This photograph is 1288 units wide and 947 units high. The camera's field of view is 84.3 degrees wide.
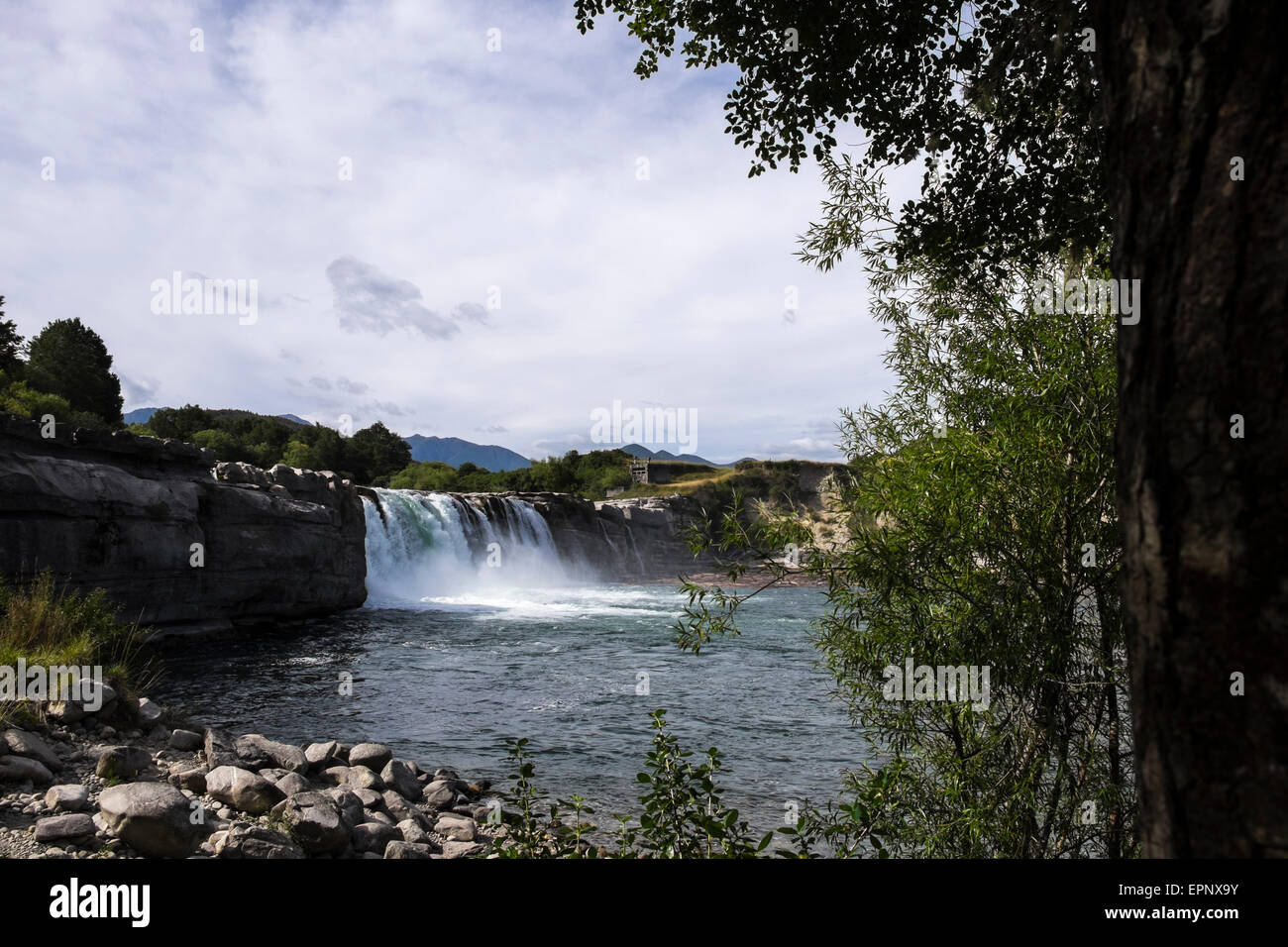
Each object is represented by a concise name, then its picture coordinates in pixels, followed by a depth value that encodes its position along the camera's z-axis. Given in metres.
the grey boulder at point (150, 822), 6.00
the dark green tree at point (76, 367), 53.25
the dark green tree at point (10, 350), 46.09
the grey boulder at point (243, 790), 7.73
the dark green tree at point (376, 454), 73.88
